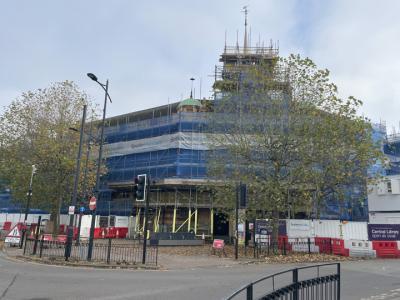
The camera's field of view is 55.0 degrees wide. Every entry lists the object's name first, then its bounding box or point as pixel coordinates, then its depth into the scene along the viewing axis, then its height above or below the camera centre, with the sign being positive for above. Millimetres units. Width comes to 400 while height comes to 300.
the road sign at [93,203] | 18756 +1492
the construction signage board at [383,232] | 23828 +824
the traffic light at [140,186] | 17012 +2191
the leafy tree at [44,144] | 34875 +7847
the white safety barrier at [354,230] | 24438 +882
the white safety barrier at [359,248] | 23031 -198
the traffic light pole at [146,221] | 17383 +697
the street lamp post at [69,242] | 17703 -403
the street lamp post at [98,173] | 17719 +3016
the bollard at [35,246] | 19938 -750
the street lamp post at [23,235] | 25694 -247
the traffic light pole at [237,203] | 20672 +1968
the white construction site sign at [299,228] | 26188 +945
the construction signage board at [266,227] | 26491 +954
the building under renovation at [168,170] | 40281 +7194
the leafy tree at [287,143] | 23969 +6167
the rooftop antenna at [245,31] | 62500 +34163
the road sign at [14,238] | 25820 -455
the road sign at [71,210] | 19062 +1124
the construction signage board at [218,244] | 23109 -302
